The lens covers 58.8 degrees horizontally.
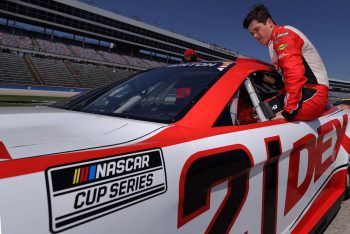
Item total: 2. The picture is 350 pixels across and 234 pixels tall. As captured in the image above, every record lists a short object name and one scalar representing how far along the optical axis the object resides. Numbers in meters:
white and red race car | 0.77
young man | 2.01
